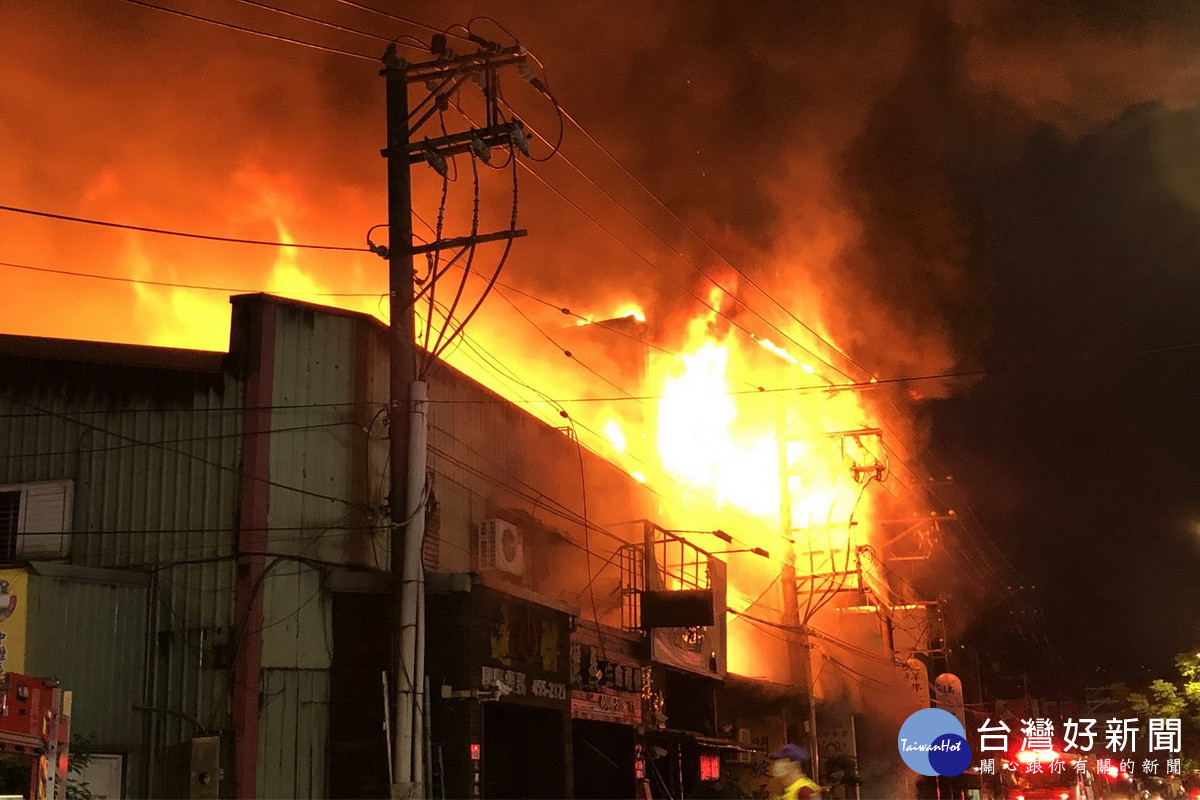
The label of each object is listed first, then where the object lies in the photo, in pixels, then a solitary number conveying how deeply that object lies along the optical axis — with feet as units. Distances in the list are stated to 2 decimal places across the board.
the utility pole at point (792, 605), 89.51
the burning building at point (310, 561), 50.47
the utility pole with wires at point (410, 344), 45.16
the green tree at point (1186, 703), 135.95
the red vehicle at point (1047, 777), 113.29
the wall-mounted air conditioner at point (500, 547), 62.23
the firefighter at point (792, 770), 37.17
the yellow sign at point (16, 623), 46.73
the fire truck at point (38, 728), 29.04
